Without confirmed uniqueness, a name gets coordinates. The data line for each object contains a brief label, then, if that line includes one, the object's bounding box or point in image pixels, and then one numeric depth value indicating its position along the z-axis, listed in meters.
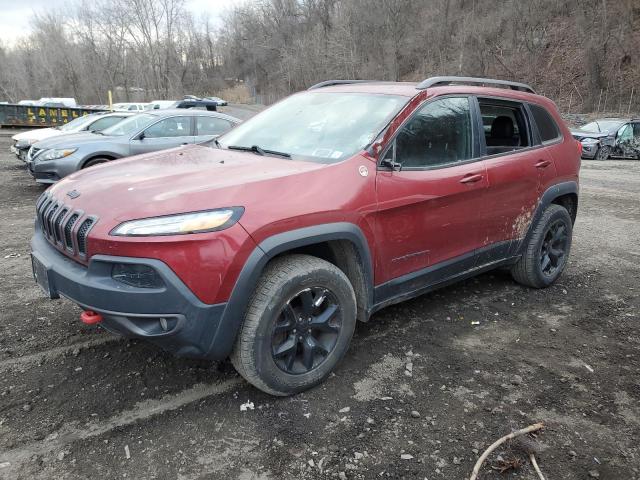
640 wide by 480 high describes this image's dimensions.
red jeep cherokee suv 2.39
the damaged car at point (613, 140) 17.62
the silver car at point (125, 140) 8.36
